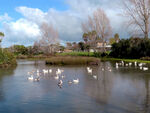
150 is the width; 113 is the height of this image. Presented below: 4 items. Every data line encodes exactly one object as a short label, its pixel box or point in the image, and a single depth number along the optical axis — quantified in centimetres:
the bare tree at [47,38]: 5295
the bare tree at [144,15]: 2891
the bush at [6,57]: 2107
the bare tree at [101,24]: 4378
